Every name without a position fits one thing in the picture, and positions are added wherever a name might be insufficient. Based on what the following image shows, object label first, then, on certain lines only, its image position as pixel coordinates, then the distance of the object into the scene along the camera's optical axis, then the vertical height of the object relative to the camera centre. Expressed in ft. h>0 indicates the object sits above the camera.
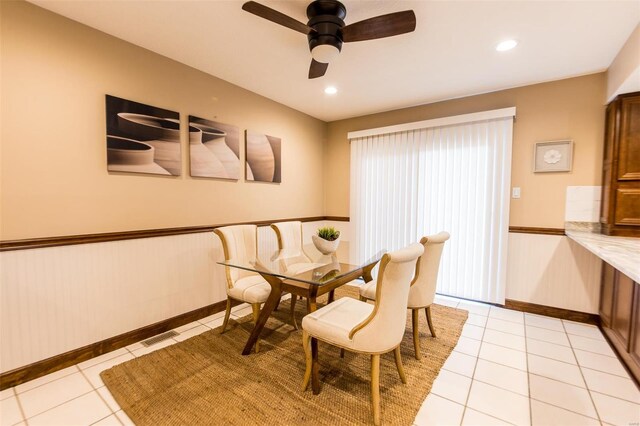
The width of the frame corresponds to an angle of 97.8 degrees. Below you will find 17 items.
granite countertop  5.06 -1.03
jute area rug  5.32 -4.08
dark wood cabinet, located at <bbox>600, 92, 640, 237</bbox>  8.16 +1.10
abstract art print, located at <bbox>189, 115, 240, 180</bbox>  9.23 +1.80
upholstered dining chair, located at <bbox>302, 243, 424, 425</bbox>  4.95 -2.40
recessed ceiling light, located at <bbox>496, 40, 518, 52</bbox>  7.45 +4.31
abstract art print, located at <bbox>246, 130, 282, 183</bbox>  11.16 +1.81
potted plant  8.68 -1.22
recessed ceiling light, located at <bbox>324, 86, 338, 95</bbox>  10.71 +4.37
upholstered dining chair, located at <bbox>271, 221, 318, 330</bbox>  7.54 -1.68
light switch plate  10.52 +0.45
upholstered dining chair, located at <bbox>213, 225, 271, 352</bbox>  7.81 -2.26
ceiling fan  5.51 +3.67
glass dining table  6.53 -1.77
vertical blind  10.69 +0.33
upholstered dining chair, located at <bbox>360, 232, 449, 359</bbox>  7.14 -2.04
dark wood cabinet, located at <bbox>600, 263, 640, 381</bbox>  6.59 -2.95
